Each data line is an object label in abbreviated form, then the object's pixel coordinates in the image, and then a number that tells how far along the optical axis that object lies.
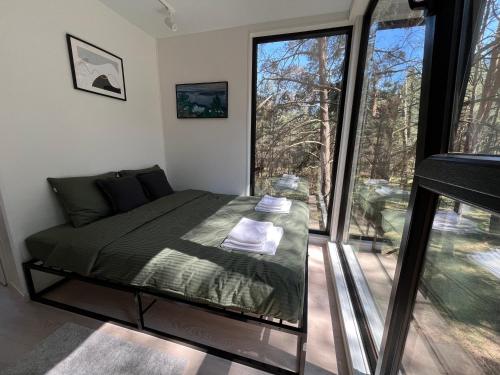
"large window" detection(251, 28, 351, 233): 2.50
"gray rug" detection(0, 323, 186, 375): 1.21
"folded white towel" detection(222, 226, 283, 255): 1.40
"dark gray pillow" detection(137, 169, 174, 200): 2.51
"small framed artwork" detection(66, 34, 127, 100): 1.97
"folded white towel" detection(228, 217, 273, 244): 1.49
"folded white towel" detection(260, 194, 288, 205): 2.29
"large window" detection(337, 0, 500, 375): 0.55
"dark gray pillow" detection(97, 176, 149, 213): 2.04
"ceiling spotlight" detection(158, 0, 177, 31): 2.13
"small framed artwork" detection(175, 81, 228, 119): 2.79
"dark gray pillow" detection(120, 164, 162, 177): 2.47
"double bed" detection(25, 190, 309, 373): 1.15
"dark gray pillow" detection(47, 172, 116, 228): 1.80
